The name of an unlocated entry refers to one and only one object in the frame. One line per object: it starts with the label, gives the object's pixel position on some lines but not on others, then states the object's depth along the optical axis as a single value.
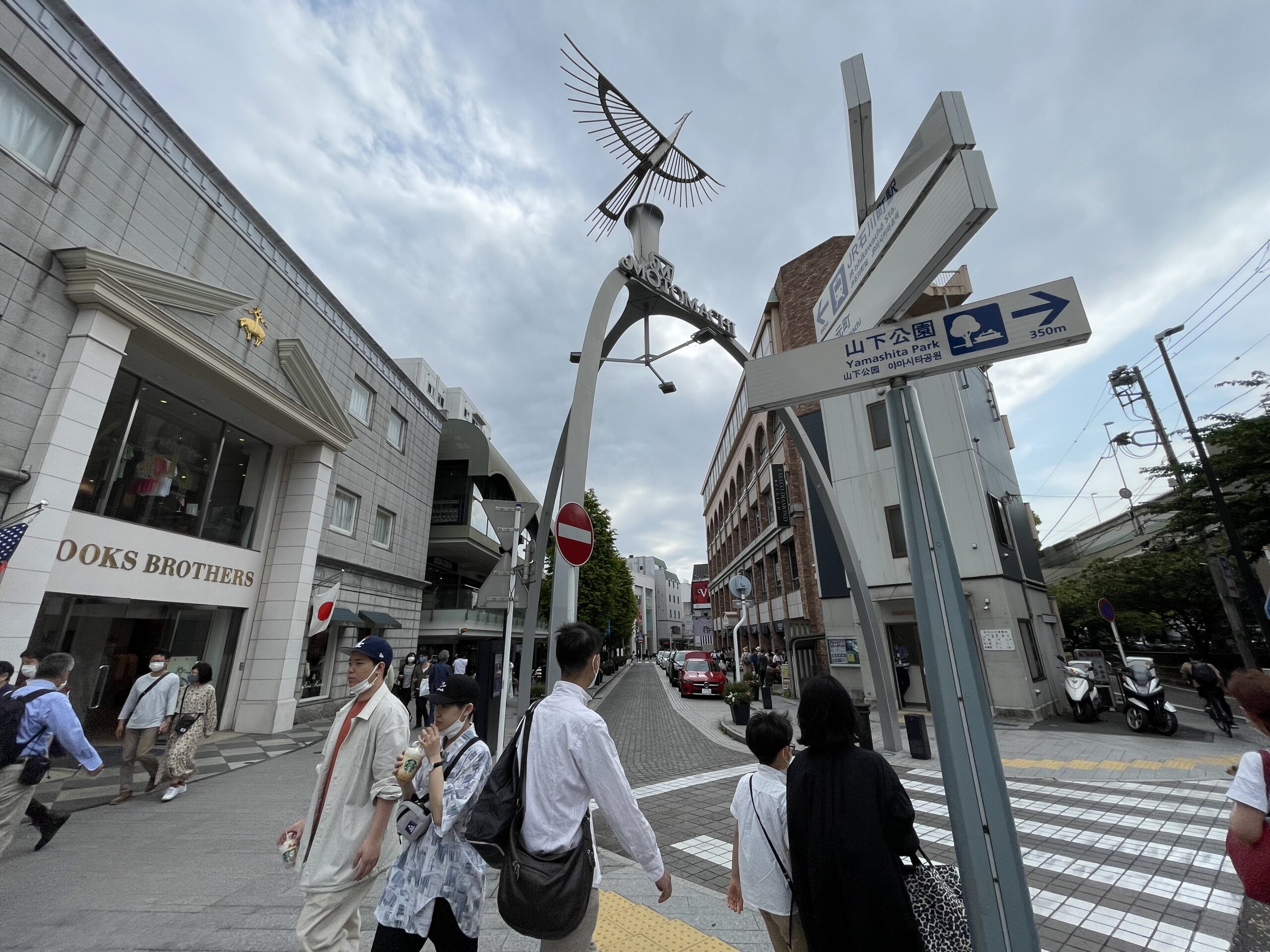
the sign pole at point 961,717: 1.84
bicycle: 11.12
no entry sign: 4.73
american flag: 6.78
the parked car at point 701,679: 22.44
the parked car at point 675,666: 26.95
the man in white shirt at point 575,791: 2.16
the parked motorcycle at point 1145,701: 11.23
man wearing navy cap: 2.52
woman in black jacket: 1.96
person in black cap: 2.29
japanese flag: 12.95
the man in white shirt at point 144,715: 7.00
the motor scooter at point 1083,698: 13.70
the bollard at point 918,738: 9.46
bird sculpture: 6.81
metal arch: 6.39
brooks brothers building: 8.14
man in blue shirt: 4.39
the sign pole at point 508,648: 6.16
